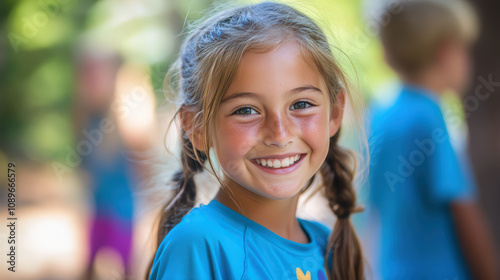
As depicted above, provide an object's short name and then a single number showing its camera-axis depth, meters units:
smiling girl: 1.07
